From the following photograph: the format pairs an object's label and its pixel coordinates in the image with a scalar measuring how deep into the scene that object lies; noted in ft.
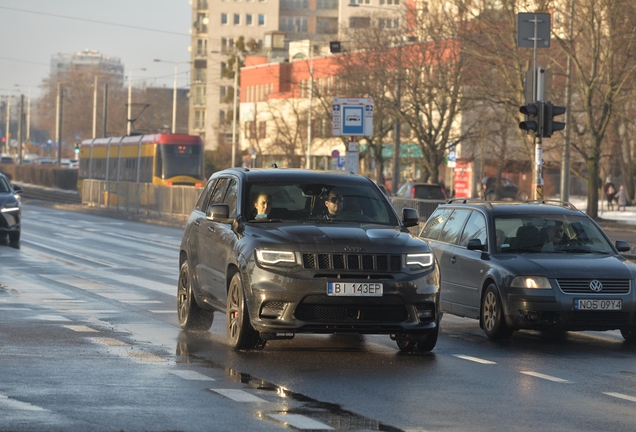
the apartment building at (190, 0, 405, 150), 527.40
